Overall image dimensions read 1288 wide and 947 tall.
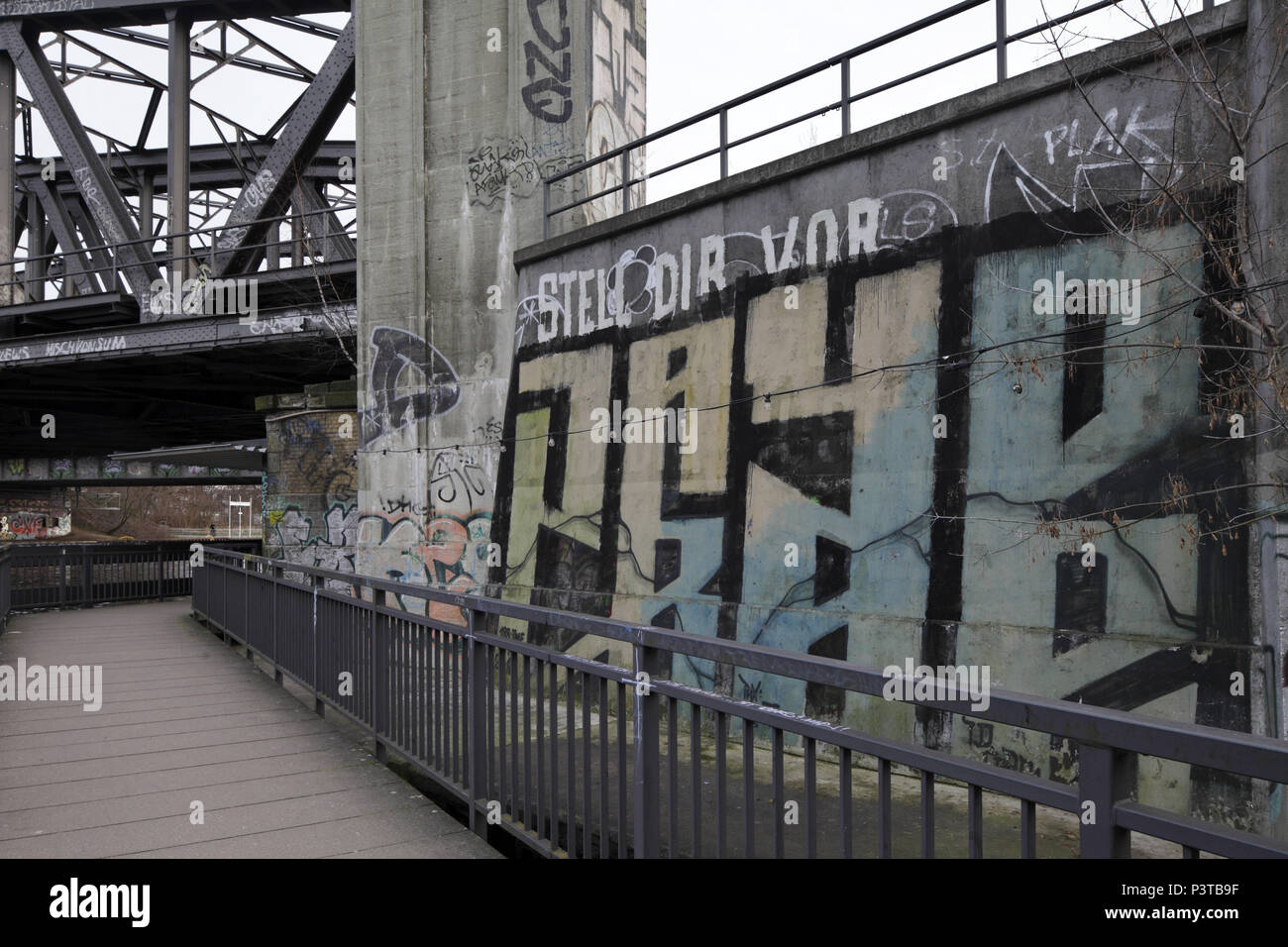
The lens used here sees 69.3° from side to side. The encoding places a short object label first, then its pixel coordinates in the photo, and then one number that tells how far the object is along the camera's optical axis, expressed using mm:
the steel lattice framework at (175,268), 17484
